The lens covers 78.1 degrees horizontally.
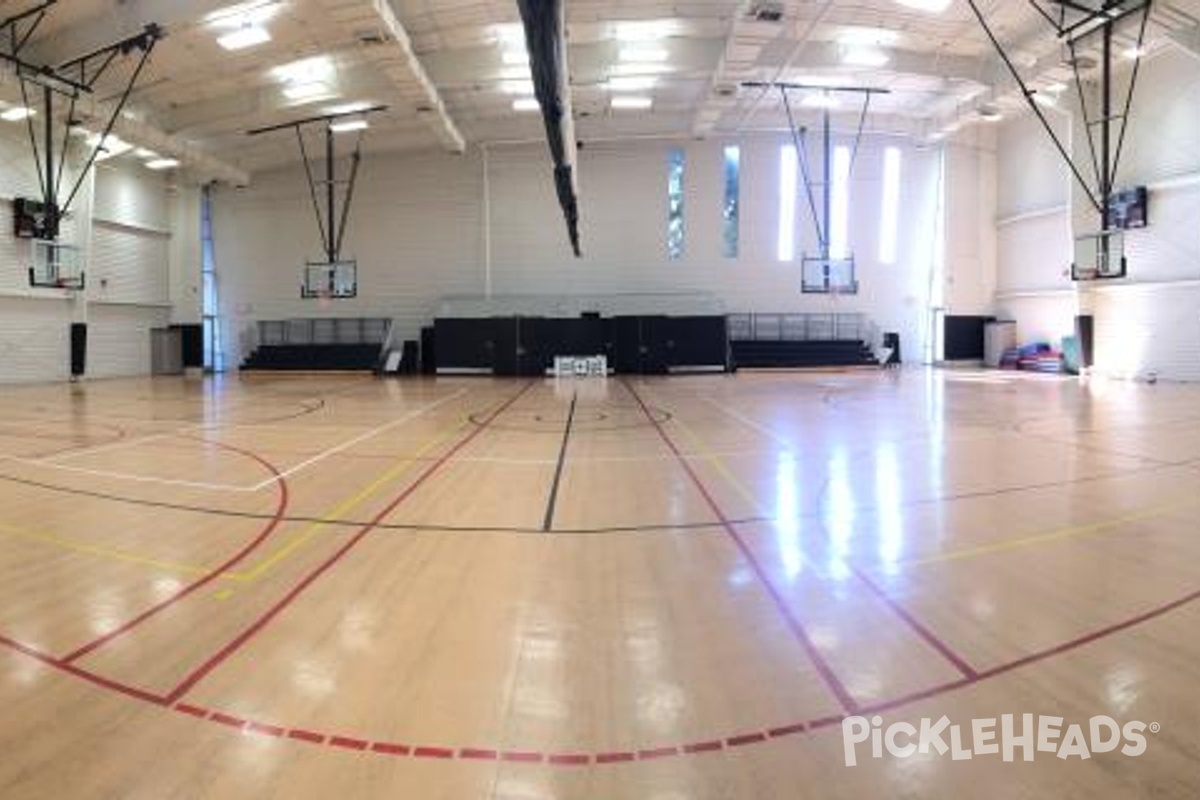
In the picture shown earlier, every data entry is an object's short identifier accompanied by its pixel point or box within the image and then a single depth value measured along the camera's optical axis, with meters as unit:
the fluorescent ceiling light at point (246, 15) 14.93
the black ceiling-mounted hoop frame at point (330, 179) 22.66
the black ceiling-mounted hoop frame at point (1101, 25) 14.52
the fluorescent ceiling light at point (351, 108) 21.75
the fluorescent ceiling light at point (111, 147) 23.33
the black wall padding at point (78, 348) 24.06
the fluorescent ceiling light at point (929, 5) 16.41
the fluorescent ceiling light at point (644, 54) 18.98
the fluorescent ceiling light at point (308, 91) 20.55
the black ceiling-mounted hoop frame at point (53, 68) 15.71
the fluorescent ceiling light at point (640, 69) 19.50
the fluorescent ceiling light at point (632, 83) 21.03
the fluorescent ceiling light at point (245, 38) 16.94
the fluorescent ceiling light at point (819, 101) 23.33
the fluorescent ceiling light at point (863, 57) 19.31
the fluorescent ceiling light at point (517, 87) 21.42
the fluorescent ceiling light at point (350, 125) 23.02
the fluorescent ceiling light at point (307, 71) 19.42
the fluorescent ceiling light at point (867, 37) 18.46
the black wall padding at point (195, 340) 29.64
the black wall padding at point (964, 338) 28.44
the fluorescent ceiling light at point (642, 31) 17.94
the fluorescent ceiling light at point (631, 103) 23.27
